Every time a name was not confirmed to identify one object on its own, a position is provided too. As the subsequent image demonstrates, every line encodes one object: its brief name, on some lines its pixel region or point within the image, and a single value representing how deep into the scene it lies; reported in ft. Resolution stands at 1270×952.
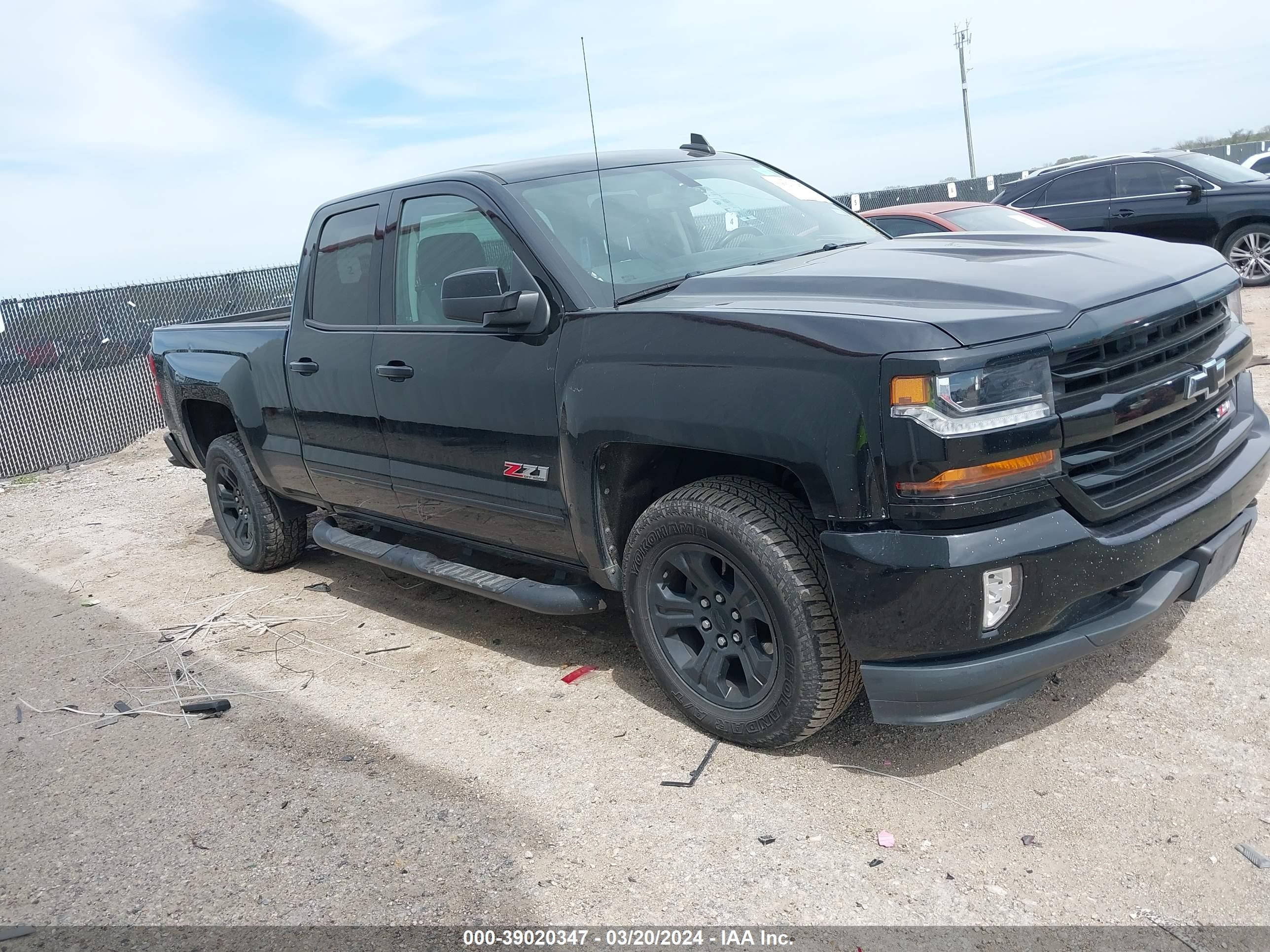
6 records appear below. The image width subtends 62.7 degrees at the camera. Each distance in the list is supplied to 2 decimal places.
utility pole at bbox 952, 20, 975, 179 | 143.74
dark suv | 36.42
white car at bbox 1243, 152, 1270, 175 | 60.49
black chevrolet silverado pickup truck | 8.83
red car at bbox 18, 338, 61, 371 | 37.37
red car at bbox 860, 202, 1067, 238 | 26.32
